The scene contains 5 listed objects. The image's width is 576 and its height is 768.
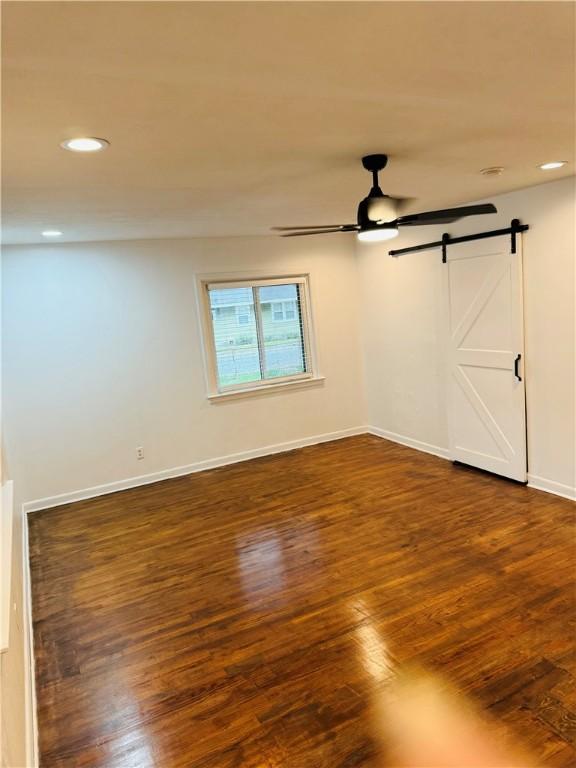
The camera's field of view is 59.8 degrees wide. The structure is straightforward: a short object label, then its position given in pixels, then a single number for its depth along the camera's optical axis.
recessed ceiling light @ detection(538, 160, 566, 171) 3.18
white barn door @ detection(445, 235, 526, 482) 4.31
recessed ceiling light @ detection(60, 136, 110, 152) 2.07
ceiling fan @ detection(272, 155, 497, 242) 2.73
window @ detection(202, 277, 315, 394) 5.61
